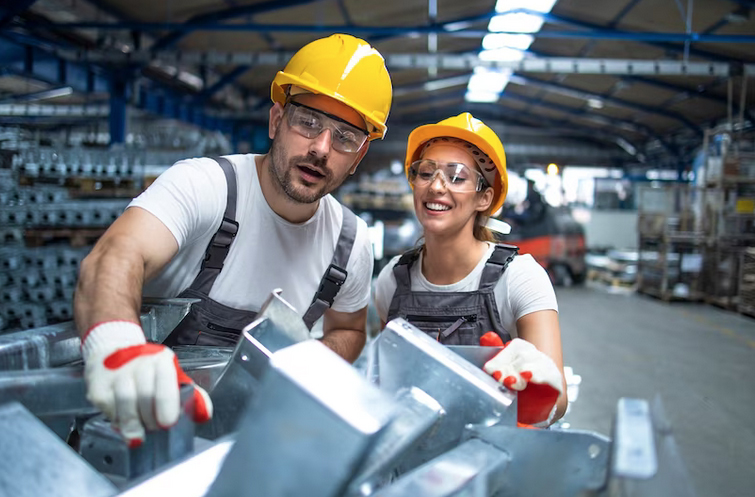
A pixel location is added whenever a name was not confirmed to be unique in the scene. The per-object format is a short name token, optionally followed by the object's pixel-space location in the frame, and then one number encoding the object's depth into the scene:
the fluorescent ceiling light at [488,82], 14.34
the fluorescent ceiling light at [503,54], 11.68
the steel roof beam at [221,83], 11.29
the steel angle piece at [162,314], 1.46
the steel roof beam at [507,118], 19.42
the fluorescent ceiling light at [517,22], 9.91
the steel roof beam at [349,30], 8.02
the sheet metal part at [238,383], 0.95
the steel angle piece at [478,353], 1.21
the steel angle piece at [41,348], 1.09
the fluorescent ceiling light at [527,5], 9.16
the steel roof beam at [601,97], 14.17
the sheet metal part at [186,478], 0.64
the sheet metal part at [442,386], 0.96
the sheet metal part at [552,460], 0.84
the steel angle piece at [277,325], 1.01
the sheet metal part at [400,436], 0.73
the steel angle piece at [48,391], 0.92
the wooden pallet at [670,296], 10.65
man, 1.81
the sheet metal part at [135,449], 0.82
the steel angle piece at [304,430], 0.60
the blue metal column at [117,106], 8.66
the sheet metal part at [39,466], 0.67
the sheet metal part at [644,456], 0.63
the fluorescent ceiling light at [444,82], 14.83
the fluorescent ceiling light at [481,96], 17.05
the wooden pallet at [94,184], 5.61
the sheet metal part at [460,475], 0.70
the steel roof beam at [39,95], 11.55
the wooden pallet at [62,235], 5.61
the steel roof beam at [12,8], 6.37
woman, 2.14
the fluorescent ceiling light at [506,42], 10.90
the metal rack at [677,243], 10.51
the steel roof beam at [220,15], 8.23
